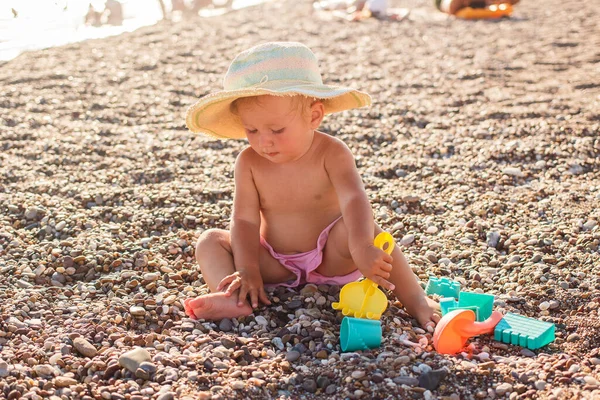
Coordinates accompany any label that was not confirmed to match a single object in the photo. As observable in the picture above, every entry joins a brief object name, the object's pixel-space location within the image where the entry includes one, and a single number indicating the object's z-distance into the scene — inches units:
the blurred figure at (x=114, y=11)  485.4
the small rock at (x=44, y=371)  95.2
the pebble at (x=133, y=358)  95.1
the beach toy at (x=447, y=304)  111.6
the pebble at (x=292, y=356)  99.6
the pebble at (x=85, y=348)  100.7
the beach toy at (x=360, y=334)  100.5
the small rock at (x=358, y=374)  91.3
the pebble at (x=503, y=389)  89.7
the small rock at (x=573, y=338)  104.7
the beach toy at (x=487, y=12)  428.8
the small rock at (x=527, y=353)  101.0
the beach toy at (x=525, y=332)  101.8
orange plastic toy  99.9
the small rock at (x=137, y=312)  112.8
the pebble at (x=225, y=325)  110.0
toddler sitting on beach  110.8
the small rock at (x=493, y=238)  139.4
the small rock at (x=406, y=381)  90.2
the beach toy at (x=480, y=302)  109.7
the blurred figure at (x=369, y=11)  433.4
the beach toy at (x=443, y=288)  120.0
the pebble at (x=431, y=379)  90.3
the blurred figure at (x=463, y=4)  436.5
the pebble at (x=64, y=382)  92.4
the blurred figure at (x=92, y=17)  486.6
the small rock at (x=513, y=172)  172.7
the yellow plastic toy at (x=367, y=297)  106.9
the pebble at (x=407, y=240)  141.5
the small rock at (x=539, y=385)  90.3
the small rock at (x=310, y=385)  91.7
